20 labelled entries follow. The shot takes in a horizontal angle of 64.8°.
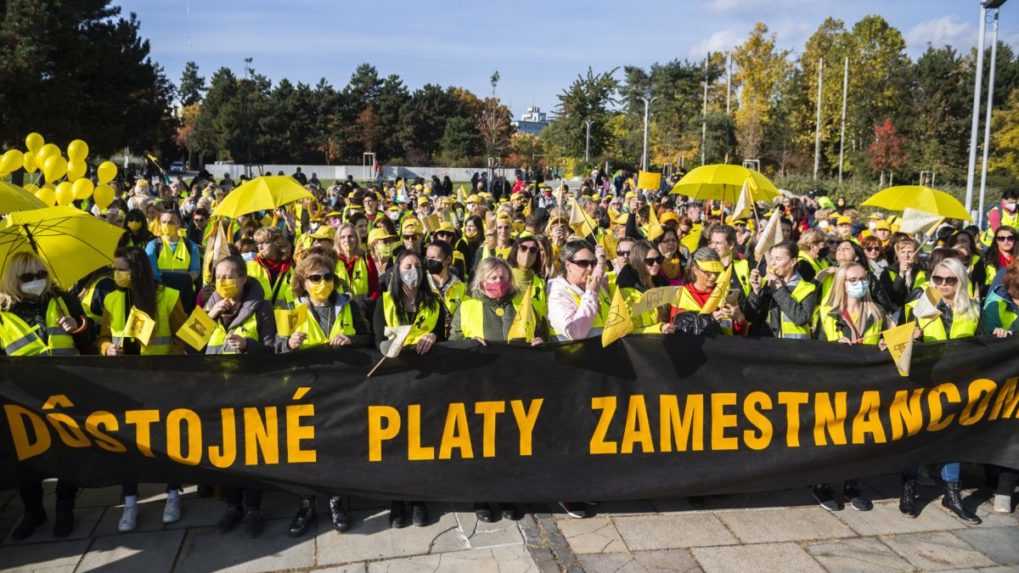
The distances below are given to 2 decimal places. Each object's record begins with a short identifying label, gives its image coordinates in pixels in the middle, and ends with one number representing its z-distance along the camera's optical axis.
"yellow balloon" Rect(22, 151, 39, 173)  10.48
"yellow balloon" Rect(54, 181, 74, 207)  9.20
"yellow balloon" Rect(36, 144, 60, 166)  10.07
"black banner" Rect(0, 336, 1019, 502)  4.50
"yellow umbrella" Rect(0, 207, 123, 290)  4.91
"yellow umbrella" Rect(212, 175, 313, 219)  7.96
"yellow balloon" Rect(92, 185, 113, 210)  10.33
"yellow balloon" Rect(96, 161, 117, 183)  11.26
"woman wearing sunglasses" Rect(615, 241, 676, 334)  6.14
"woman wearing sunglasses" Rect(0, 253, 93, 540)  4.54
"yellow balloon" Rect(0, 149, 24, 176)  9.92
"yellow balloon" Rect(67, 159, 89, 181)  10.30
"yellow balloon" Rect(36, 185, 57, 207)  9.15
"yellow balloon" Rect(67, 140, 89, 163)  10.17
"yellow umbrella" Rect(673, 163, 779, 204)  9.48
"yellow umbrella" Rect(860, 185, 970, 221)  8.00
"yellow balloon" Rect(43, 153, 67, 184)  9.90
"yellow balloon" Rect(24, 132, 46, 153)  10.65
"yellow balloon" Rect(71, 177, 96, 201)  9.37
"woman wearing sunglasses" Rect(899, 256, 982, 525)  5.16
